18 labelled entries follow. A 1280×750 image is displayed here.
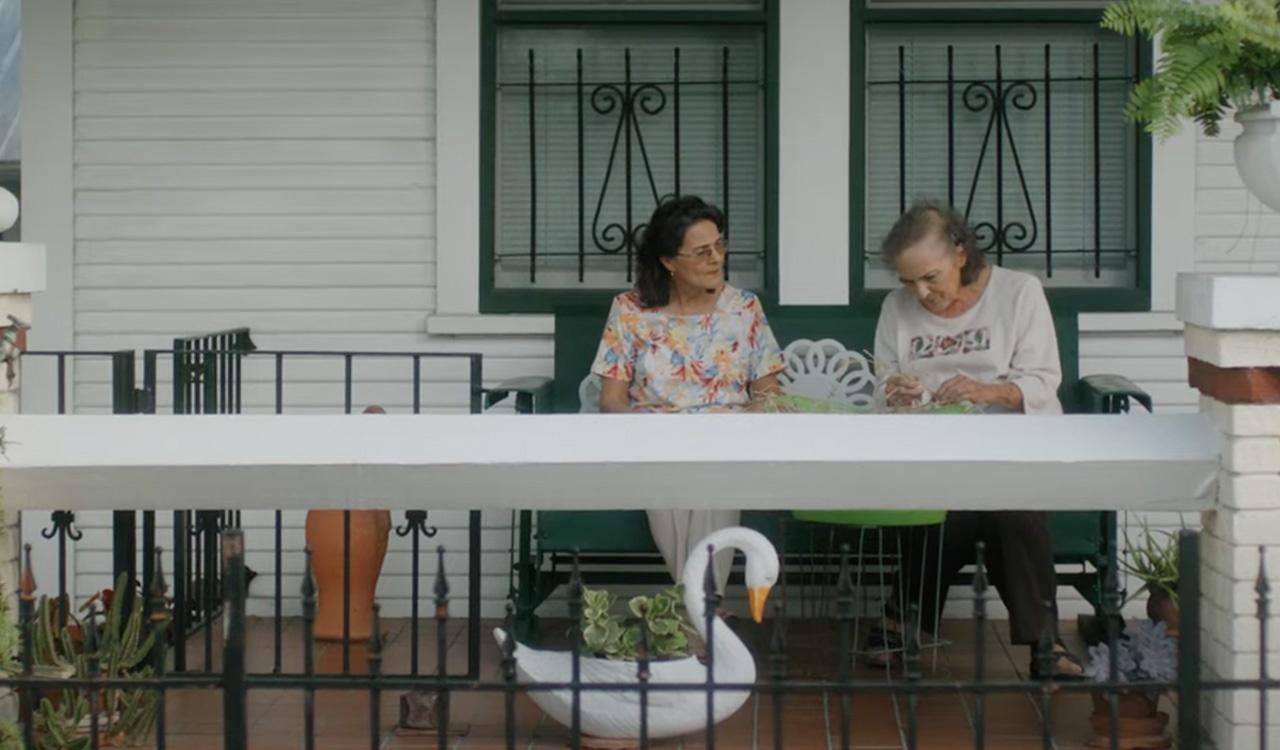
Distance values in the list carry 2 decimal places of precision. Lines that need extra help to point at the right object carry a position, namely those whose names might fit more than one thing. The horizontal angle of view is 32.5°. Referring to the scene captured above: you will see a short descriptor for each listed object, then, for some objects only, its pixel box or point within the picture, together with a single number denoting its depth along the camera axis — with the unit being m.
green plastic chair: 5.66
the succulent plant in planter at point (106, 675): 5.34
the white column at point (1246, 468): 4.95
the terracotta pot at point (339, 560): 6.87
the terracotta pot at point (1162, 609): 6.02
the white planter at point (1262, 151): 4.92
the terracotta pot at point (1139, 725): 5.41
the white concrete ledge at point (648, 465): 5.00
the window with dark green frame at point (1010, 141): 7.32
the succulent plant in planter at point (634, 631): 5.48
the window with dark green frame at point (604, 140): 7.36
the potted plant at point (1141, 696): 5.34
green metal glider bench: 6.29
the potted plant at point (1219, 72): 4.72
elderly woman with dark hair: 6.62
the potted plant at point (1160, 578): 6.07
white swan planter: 5.14
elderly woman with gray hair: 6.25
